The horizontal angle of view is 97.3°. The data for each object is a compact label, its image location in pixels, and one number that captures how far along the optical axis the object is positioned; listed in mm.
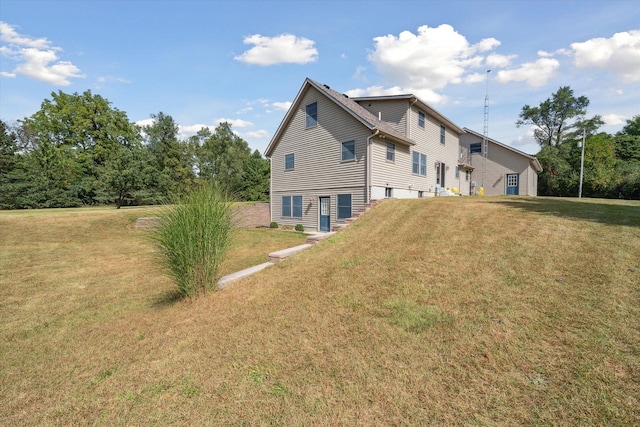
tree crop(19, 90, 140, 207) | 32750
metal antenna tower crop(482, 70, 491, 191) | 23803
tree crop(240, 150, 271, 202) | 39969
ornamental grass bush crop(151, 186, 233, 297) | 5160
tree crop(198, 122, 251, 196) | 42438
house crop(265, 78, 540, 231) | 14727
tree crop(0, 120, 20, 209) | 26125
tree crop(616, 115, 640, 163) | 33184
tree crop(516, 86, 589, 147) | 36312
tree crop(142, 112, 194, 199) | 40781
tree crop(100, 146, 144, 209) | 24719
